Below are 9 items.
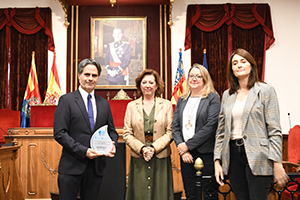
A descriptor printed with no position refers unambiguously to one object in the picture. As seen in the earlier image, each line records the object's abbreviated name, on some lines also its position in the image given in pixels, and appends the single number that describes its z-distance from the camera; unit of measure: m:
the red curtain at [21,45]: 6.00
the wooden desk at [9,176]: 3.33
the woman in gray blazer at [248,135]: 1.73
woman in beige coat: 2.70
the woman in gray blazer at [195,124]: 2.43
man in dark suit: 2.12
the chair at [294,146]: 3.62
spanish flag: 5.50
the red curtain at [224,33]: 6.02
